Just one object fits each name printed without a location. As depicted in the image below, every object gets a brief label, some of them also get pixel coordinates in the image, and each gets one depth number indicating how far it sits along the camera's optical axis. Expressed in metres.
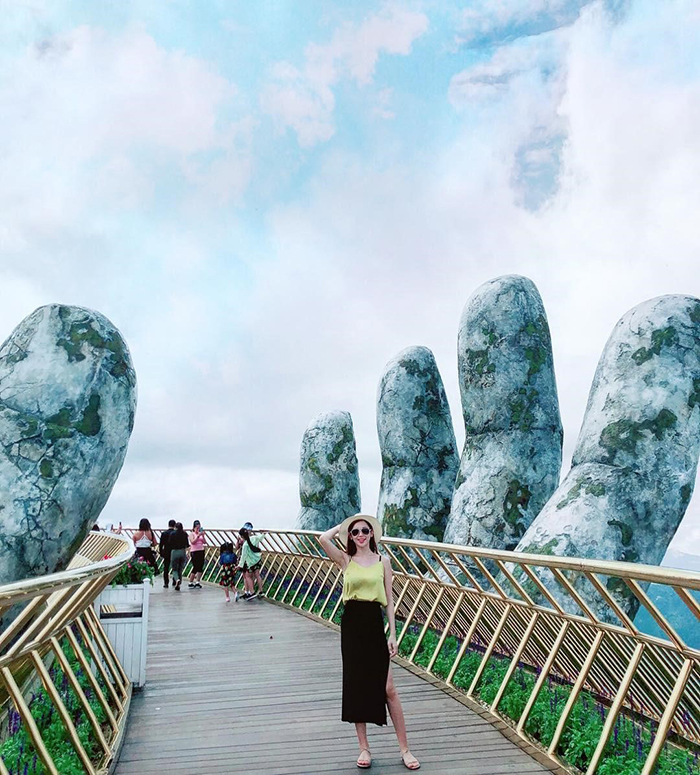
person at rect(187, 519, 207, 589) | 17.14
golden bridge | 4.37
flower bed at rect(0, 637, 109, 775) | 4.73
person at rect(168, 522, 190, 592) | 15.91
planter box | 7.18
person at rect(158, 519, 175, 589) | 16.50
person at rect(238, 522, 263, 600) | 13.81
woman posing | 4.83
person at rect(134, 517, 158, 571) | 14.80
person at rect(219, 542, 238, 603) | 14.31
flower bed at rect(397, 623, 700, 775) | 5.07
